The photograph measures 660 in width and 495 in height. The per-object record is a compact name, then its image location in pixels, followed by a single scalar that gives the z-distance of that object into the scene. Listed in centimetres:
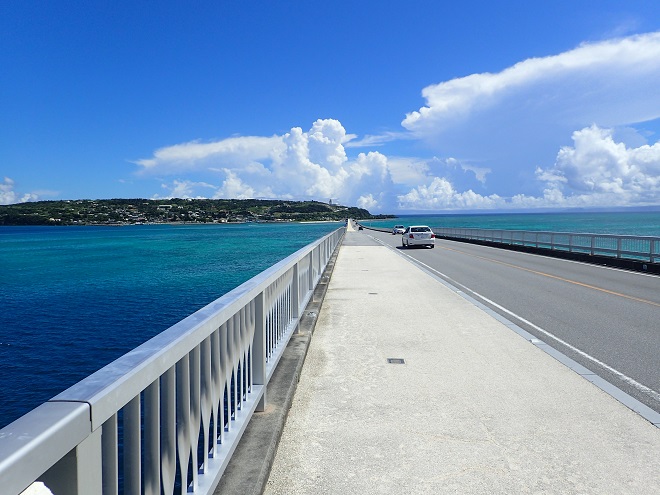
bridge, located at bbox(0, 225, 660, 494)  190
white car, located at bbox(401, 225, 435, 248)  3503
